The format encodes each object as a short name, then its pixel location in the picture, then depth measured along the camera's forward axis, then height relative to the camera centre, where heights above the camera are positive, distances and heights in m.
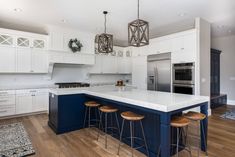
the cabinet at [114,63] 6.11 +0.68
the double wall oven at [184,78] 4.26 +0.01
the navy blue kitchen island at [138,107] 1.82 -0.49
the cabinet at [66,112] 3.21 -0.76
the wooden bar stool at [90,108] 3.15 -0.72
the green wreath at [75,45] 5.01 +1.12
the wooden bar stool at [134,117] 2.17 -0.57
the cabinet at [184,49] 4.21 +0.87
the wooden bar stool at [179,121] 1.95 -0.58
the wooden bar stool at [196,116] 2.15 -0.55
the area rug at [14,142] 2.41 -1.17
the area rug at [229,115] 4.34 -1.10
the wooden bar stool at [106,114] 2.67 -0.75
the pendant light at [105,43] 3.37 +0.80
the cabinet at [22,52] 4.27 +0.78
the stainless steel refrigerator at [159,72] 4.90 +0.22
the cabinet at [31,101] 4.43 -0.69
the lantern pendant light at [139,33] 2.46 +0.76
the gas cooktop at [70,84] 5.12 -0.22
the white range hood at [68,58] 4.84 +0.68
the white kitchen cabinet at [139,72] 5.78 +0.26
